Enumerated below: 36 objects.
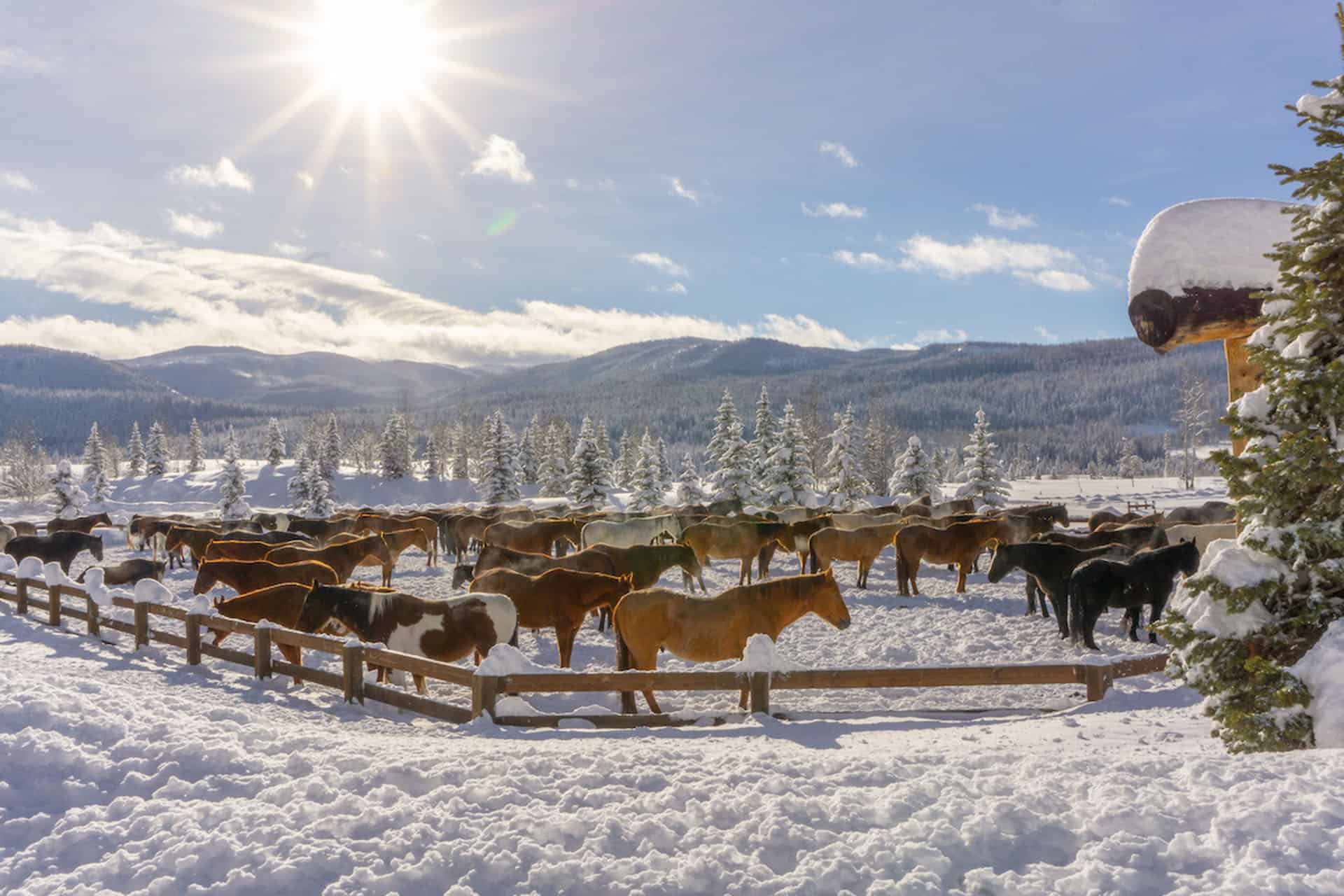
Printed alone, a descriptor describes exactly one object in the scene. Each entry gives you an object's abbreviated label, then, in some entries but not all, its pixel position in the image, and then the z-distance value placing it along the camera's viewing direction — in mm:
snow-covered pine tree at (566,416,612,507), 48812
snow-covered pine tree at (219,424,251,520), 51312
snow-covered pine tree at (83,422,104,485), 70769
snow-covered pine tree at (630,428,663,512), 50594
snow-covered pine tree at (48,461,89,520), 48250
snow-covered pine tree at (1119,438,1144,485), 117162
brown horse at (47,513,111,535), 31250
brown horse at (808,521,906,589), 19172
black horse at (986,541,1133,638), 13758
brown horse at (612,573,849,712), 9898
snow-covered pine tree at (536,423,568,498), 64375
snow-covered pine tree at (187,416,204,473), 101000
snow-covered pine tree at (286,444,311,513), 55438
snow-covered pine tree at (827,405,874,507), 45406
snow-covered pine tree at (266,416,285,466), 84056
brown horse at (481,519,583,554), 24047
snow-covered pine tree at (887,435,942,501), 44469
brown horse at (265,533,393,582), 18797
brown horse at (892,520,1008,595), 18125
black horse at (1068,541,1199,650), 12430
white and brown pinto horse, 10586
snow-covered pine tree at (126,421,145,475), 88438
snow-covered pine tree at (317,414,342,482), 74750
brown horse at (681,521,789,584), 21109
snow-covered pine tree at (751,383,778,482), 45281
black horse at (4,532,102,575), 23422
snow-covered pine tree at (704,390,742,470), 44312
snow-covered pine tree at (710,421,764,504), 43500
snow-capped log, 8242
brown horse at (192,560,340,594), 15000
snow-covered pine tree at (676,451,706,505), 49594
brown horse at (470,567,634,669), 11992
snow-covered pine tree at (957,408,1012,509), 40250
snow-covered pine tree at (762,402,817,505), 41688
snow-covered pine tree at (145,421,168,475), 83312
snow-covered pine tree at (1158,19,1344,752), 5906
